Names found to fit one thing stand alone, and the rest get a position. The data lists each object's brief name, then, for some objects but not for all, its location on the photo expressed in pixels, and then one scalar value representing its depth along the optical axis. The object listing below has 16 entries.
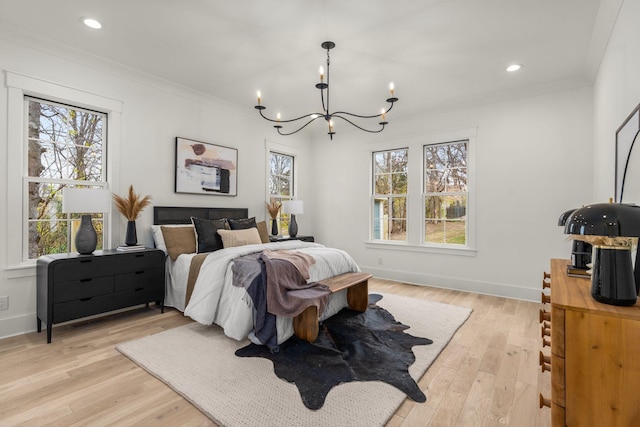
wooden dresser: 1.06
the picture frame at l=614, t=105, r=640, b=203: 1.86
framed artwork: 4.11
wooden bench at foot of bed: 2.67
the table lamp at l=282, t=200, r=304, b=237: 5.18
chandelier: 2.67
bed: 2.71
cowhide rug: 2.07
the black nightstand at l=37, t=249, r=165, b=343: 2.71
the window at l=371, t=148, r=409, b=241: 5.21
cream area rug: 1.76
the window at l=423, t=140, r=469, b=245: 4.64
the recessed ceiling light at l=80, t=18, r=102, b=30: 2.66
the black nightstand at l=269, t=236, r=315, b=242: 4.90
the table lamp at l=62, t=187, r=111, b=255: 2.81
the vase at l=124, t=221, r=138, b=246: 3.39
